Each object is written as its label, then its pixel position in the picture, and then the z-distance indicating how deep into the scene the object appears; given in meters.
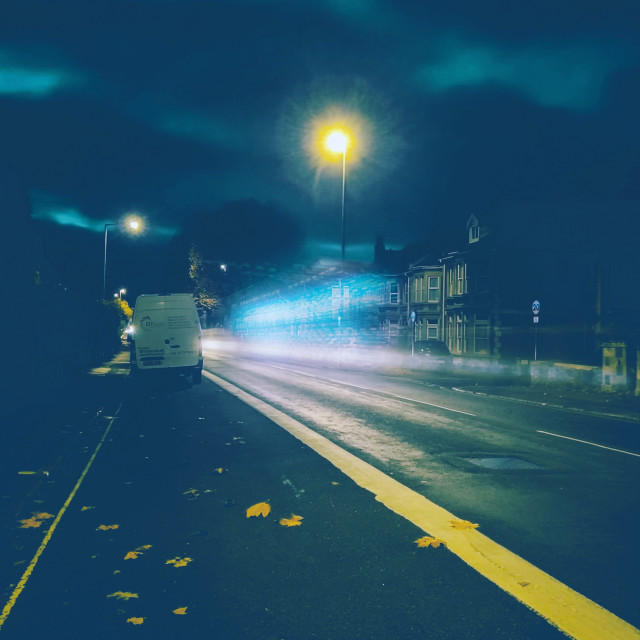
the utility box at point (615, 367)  17.55
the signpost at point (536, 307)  24.11
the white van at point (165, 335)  19.89
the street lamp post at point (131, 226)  41.88
